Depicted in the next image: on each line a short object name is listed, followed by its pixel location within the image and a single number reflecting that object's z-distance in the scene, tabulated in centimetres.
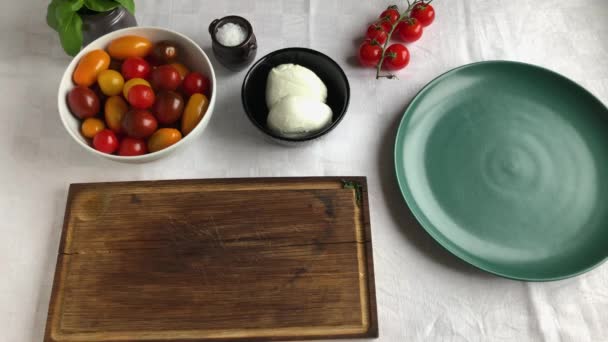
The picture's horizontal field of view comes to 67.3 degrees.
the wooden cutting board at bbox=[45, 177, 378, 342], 61
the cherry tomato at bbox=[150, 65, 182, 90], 68
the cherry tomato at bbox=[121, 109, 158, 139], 65
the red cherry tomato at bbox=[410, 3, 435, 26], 79
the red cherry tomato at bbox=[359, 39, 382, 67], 76
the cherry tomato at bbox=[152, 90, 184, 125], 66
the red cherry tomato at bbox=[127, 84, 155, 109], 66
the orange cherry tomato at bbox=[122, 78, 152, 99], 68
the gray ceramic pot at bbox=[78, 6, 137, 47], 70
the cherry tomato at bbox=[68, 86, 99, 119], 66
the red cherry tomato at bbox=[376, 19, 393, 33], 79
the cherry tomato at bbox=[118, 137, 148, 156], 65
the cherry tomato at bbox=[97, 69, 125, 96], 68
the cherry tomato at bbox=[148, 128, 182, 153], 65
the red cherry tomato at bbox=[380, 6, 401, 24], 79
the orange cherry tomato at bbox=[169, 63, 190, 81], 71
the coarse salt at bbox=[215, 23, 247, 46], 72
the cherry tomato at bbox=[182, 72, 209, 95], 69
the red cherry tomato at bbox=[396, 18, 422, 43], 78
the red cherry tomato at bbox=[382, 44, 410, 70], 76
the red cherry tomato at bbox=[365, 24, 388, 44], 78
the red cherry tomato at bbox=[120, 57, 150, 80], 69
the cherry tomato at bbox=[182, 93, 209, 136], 67
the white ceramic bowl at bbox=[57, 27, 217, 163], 64
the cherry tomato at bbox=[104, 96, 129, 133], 67
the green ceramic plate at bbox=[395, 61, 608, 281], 66
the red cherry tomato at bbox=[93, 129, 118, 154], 65
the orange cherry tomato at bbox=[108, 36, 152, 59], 70
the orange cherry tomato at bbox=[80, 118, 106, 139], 66
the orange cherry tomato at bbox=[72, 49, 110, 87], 68
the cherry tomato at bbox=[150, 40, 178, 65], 71
